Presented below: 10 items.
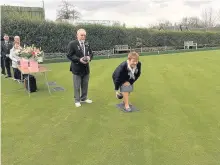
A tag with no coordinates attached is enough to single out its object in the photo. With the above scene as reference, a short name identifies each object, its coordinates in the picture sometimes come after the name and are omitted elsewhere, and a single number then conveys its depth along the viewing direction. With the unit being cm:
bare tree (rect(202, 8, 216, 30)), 3873
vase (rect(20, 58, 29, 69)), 528
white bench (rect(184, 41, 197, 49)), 1828
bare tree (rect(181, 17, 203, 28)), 3948
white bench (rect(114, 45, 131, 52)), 1493
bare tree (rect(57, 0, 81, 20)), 2106
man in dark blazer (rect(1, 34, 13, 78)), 686
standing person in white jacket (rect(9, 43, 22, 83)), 584
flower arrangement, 528
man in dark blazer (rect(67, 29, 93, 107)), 408
